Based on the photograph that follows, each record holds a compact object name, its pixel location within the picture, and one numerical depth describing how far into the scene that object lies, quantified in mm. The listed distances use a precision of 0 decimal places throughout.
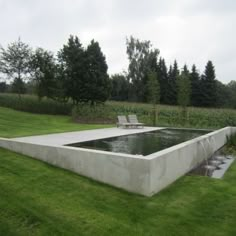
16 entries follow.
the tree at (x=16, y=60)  22328
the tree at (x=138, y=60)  39312
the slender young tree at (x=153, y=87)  18141
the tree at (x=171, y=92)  36062
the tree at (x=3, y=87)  35281
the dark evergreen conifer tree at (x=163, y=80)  36447
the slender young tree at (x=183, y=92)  18000
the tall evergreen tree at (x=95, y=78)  20750
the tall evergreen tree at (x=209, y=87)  35031
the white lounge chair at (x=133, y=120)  12414
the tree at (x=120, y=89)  40062
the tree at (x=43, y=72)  21995
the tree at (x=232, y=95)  39225
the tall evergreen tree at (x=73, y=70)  20719
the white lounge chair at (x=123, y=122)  12314
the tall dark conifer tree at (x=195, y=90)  35219
